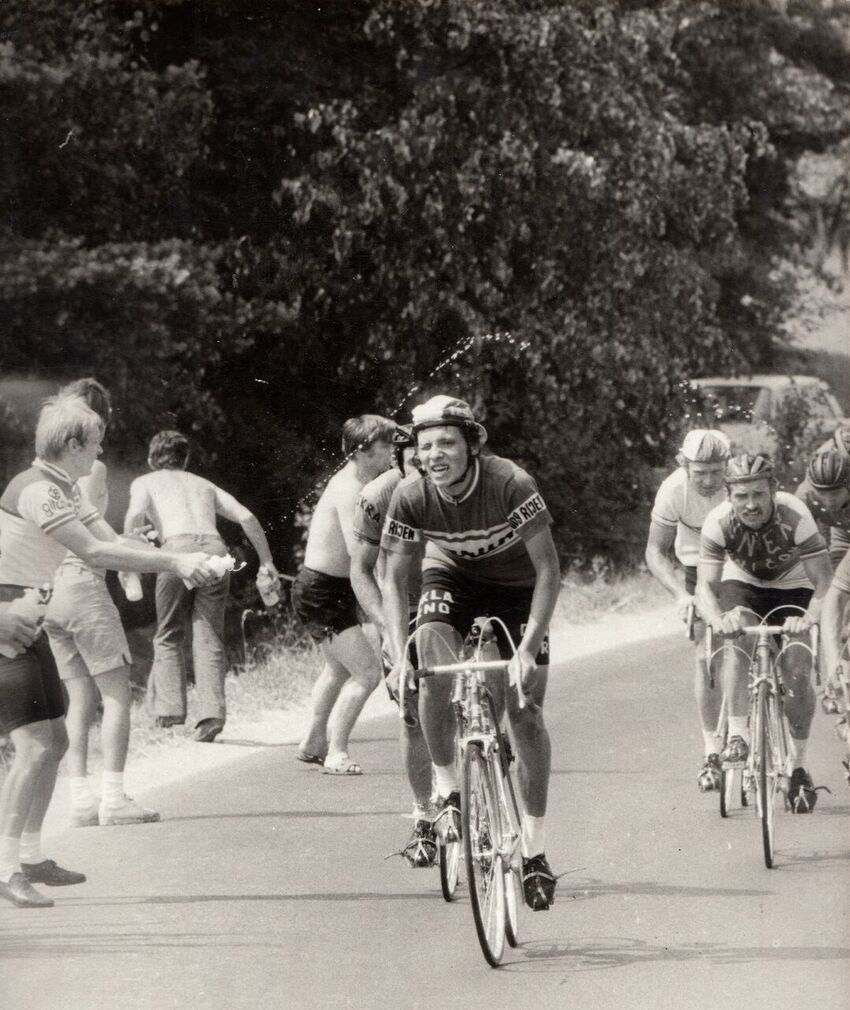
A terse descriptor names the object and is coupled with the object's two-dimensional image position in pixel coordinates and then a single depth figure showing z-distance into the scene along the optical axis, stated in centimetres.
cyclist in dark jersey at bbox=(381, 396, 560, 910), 1221
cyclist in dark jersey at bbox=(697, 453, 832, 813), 1520
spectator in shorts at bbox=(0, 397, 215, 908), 1253
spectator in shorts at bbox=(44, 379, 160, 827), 1579
